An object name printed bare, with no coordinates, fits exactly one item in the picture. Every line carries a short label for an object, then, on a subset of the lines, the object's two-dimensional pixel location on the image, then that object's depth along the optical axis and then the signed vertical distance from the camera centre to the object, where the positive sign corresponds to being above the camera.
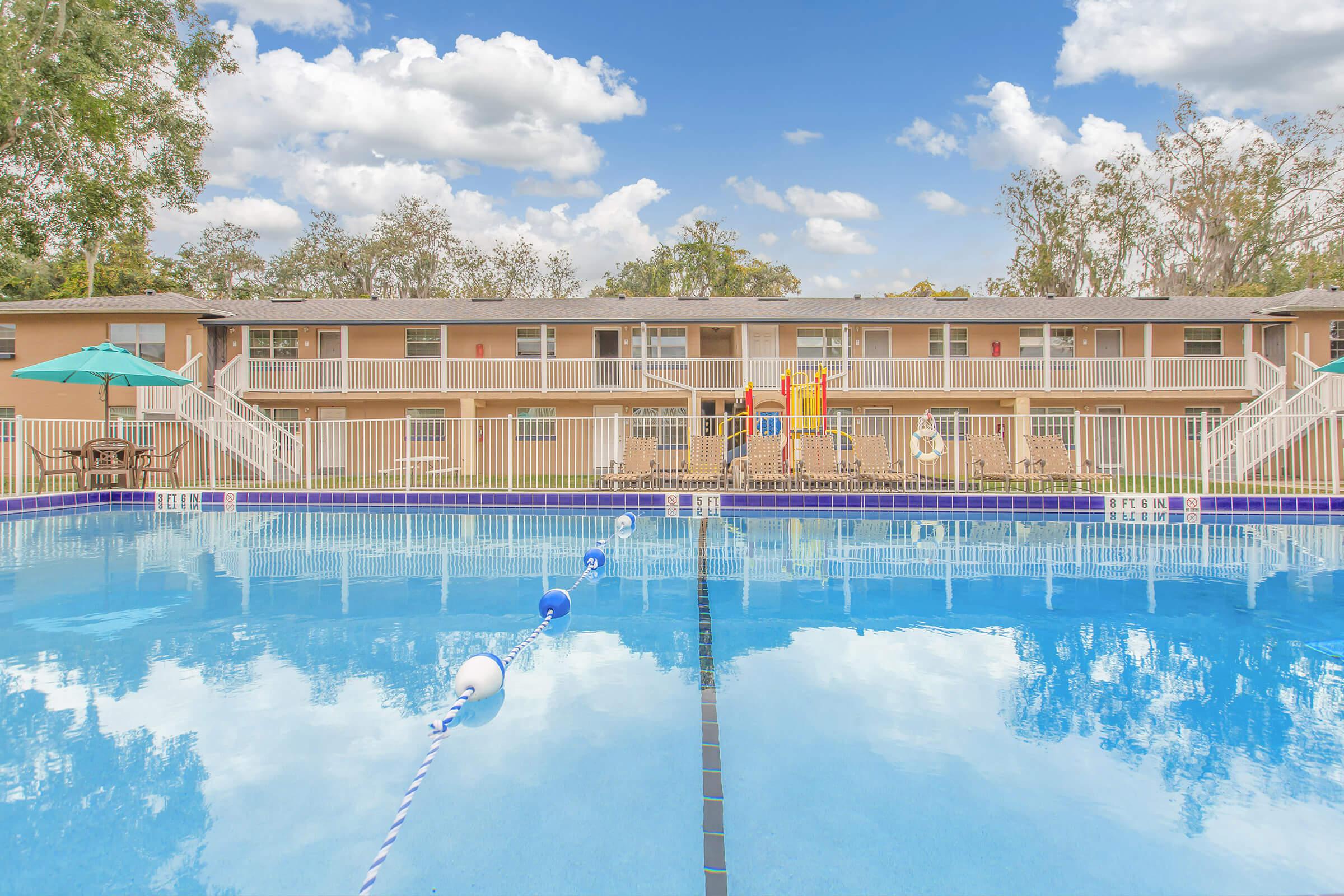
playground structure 13.60 +0.88
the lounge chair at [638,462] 13.52 +0.01
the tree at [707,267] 36.69 +10.21
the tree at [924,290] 35.71 +8.62
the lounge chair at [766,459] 13.38 +0.04
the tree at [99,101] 17.56 +9.88
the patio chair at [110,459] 13.15 +0.19
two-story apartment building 20.30 +3.40
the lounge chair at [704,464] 13.27 -0.04
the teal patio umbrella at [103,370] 12.52 +1.77
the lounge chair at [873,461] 13.16 -0.02
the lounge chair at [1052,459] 13.07 -0.02
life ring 13.31 +0.26
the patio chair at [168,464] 13.51 +0.07
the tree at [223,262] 39.59 +11.56
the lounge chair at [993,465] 12.84 -0.13
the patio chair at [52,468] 12.22 +0.04
